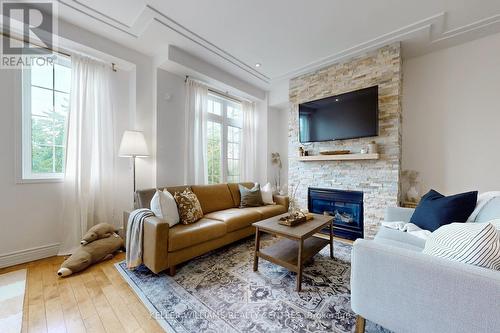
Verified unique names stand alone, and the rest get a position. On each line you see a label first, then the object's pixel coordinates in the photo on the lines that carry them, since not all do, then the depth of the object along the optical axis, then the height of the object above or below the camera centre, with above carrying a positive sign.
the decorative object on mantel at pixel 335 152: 3.22 +0.23
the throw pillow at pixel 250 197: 3.36 -0.53
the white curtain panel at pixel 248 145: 4.43 +0.47
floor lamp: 2.61 +0.27
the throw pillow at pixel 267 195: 3.53 -0.52
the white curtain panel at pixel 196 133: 3.37 +0.58
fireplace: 3.16 -0.72
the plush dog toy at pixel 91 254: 1.99 -0.97
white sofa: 0.83 -0.60
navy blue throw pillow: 1.66 -0.38
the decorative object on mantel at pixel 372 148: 2.91 +0.27
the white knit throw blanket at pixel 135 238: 2.00 -0.75
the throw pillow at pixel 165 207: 2.21 -0.47
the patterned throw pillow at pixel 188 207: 2.41 -0.51
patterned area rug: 1.39 -1.10
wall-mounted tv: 2.97 +0.81
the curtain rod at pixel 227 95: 3.83 +1.47
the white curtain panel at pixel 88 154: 2.50 +0.16
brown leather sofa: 1.90 -0.70
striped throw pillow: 0.92 -0.39
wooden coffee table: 1.82 -0.86
